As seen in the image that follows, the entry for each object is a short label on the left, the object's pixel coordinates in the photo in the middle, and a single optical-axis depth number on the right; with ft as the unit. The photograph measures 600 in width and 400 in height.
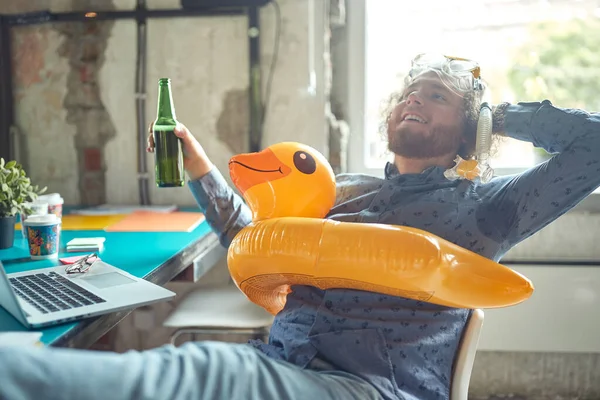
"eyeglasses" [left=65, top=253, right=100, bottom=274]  4.14
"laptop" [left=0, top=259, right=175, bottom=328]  3.21
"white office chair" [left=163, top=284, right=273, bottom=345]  5.74
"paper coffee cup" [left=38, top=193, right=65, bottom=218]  5.73
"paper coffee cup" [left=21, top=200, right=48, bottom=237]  5.32
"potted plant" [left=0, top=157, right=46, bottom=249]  4.94
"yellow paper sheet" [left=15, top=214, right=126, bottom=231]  6.06
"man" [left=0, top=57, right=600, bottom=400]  3.00
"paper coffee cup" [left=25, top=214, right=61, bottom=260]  4.59
